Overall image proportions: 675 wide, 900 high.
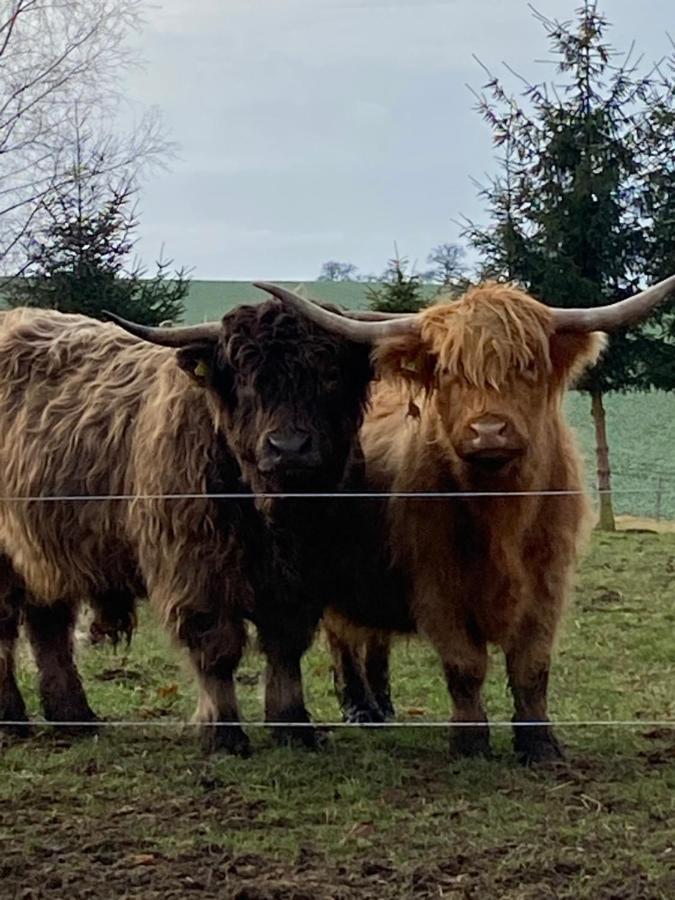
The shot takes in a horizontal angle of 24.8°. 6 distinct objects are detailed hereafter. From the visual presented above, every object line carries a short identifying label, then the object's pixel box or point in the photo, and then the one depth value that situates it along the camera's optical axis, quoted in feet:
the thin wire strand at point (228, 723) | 16.66
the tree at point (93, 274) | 50.16
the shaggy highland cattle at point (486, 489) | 15.87
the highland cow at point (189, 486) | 16.76
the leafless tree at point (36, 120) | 55.62
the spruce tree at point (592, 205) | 46.47
